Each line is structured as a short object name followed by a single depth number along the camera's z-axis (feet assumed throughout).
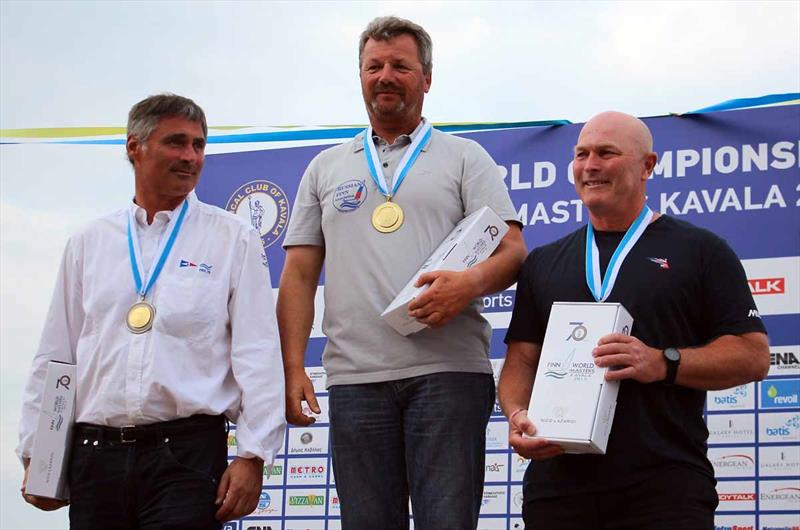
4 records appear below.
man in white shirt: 8.43
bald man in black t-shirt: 8.06
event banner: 13.57
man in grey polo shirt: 8.93
